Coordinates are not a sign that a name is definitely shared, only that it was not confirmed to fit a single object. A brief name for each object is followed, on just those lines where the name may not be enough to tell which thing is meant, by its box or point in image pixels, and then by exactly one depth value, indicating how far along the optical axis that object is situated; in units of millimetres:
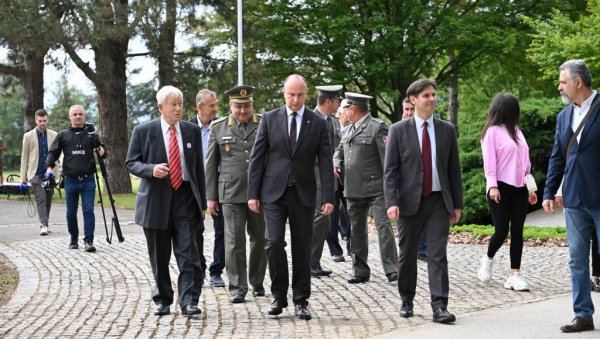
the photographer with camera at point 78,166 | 13828
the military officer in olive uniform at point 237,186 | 9445
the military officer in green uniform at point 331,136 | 10844
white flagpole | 30452
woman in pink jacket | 9875
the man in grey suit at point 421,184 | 8211
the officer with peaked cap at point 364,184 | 10555
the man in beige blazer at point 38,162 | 16656
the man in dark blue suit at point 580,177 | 7387
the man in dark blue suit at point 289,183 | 8352
